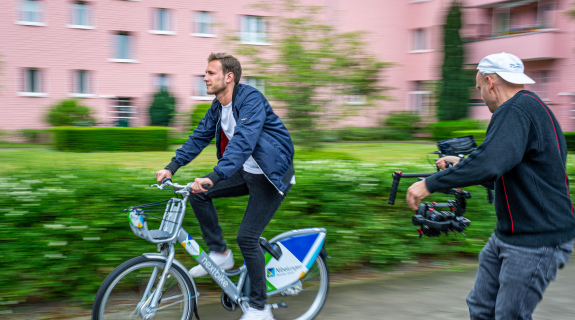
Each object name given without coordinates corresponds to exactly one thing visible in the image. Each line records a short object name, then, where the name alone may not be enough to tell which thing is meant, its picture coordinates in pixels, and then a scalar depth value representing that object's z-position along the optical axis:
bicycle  3.61
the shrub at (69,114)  25.38
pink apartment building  26.91
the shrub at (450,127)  26.48
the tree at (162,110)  27.61
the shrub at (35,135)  25.62
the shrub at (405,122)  24.31
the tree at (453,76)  28.44
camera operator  2.62
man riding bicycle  3.70
